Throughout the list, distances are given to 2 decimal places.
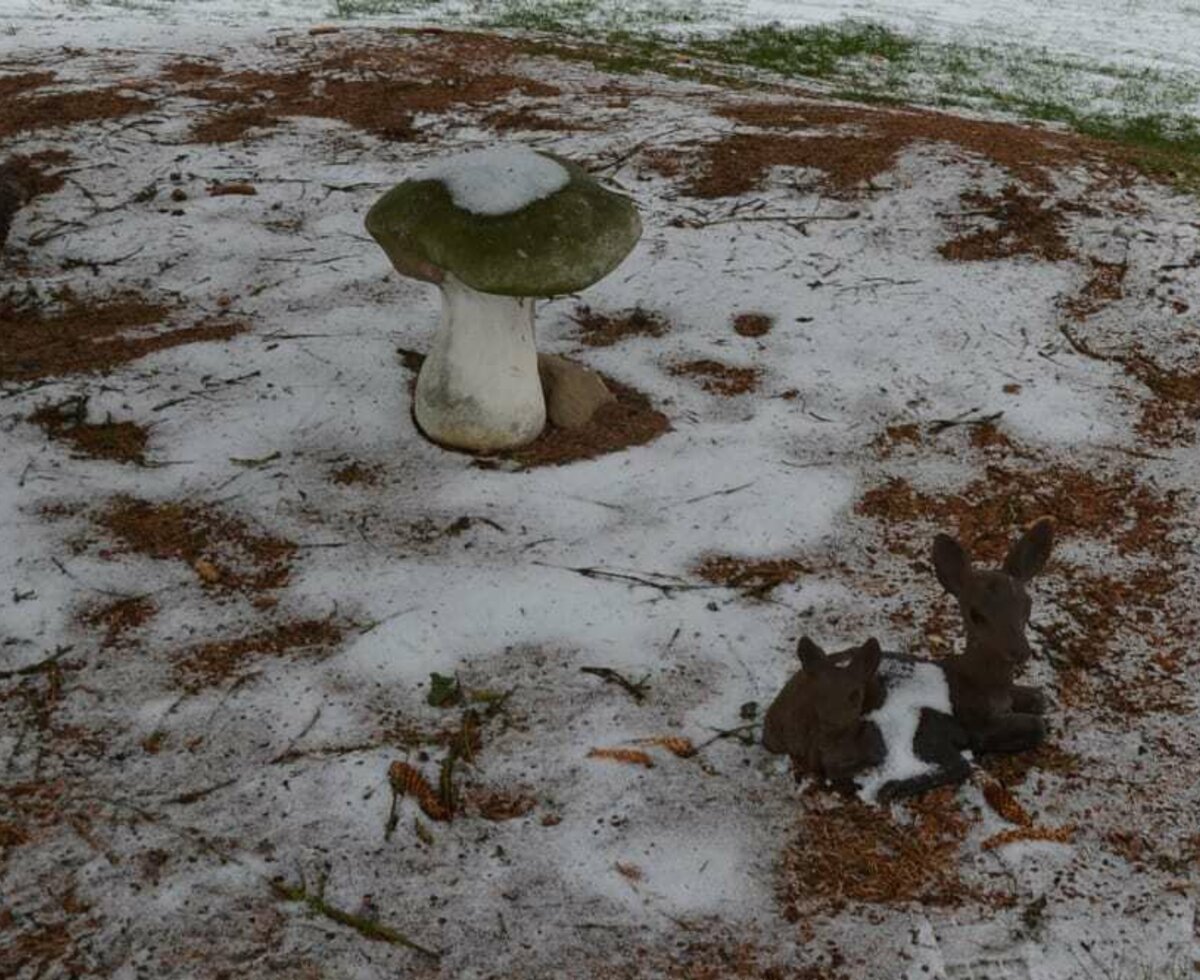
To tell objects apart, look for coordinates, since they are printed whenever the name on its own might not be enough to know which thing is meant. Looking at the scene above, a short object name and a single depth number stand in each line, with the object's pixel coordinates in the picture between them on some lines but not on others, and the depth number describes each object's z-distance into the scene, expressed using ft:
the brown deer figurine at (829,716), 8.18
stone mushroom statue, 11.43
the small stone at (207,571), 10.93
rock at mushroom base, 13.76
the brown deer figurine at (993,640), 8.35
